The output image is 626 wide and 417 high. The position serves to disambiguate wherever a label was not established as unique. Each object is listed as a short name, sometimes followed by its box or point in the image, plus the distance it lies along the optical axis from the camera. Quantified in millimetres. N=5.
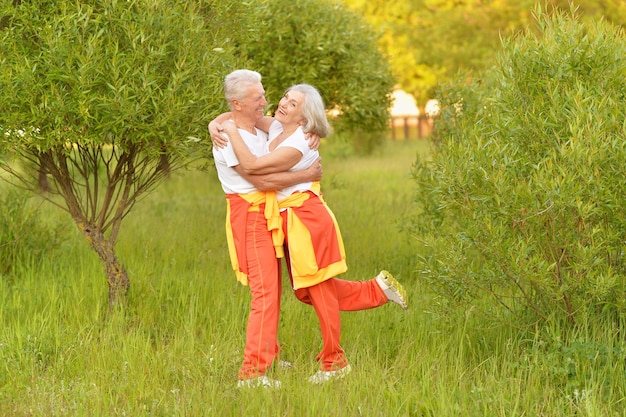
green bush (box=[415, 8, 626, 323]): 11773
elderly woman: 12430
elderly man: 12508
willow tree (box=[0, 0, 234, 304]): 14344
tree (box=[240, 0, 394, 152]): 24000
